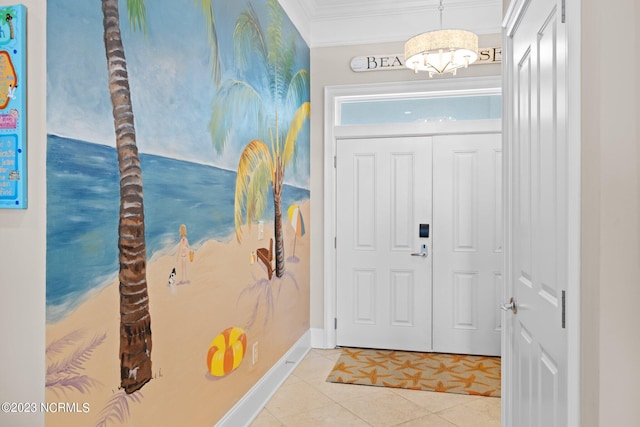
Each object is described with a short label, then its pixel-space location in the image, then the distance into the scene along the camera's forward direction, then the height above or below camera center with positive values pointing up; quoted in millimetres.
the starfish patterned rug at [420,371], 3348 -1186
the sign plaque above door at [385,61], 3891 +1287
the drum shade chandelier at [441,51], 3127 +1096
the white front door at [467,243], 3961 -242
